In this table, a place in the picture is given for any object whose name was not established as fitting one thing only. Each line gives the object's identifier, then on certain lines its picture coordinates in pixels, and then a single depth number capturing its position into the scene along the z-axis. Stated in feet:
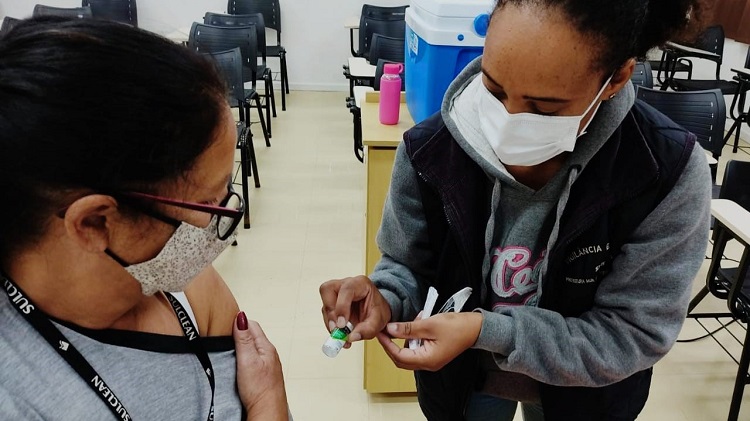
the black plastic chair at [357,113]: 10.08
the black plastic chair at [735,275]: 5.87
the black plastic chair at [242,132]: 10.31
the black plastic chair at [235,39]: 13.52
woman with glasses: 1.87
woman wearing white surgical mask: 2.45
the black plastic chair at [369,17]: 16.49
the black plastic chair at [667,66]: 17.10
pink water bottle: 5.66
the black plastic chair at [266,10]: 18.01
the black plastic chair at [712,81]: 14.96
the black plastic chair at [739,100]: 13.79
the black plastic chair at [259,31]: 15.08
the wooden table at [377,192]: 5.43
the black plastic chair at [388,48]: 12.98
